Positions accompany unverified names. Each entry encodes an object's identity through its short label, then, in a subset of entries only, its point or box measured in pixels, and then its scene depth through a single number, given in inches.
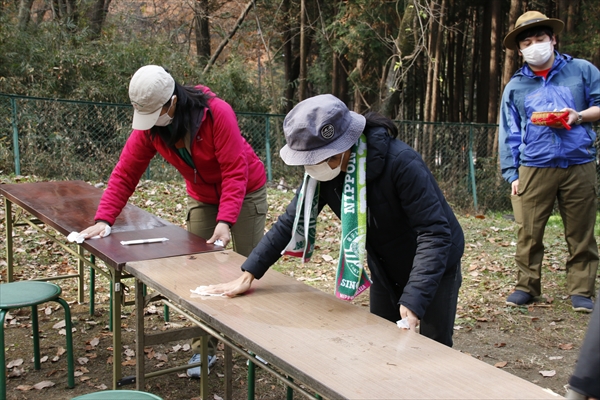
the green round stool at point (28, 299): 122.7
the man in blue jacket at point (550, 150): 177.2
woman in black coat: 85.7
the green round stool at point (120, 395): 74.9
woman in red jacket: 125.9
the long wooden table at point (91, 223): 124.3
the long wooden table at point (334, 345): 64.6
